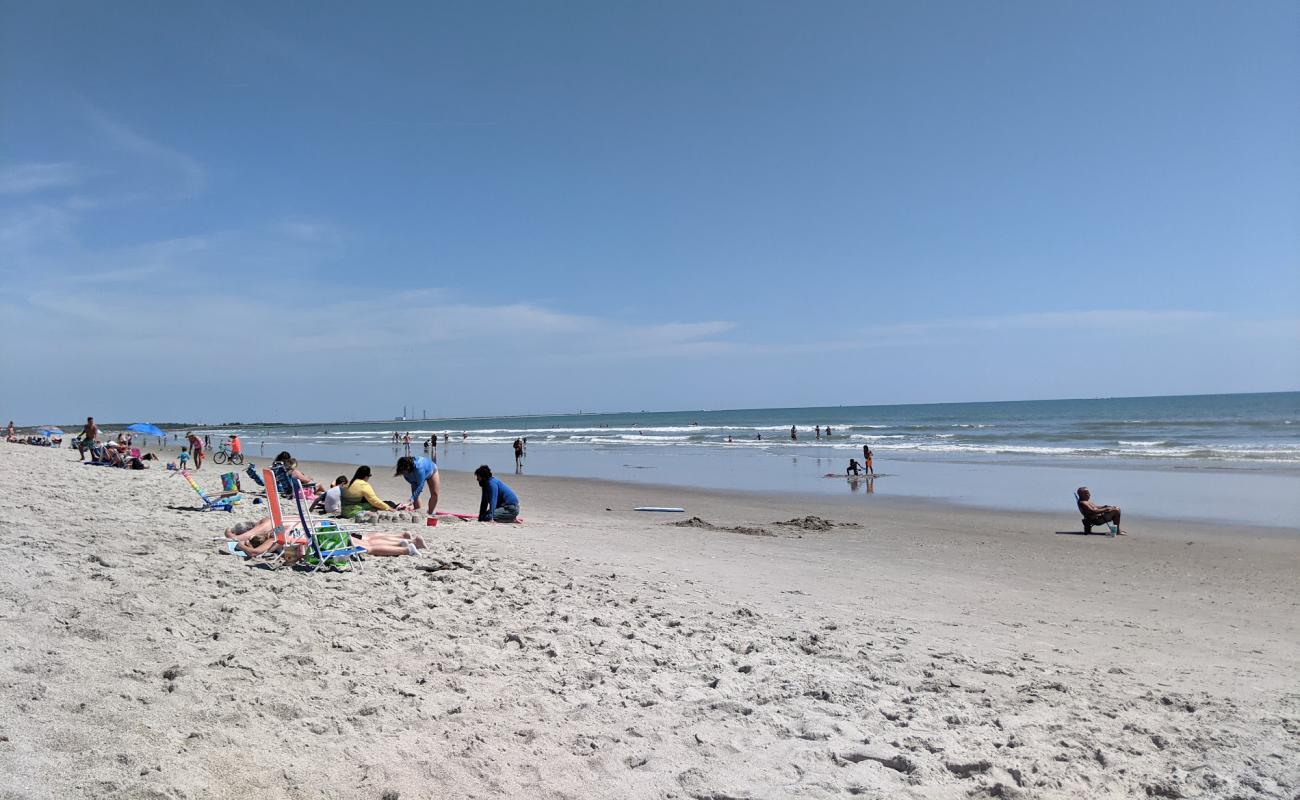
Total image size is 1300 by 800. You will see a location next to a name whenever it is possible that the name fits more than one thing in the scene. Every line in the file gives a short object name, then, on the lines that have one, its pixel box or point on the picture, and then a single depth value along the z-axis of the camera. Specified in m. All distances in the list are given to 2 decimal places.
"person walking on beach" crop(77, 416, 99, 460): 23.83
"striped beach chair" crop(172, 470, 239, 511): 11.14
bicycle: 28.11
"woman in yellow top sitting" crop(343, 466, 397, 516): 11.02
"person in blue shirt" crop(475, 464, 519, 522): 11.78
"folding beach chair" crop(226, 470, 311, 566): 7.02
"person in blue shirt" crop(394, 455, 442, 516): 11.35
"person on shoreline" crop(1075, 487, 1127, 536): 12.58
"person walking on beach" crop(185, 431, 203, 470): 23.92
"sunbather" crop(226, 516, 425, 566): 7.21
